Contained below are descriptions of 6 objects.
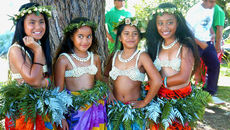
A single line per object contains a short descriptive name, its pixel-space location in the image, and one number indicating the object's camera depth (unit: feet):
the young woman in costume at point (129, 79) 7.83
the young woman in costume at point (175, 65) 7.77
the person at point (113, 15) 16.12
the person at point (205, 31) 13.51
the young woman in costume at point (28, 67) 6.75
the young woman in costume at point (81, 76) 7.79
